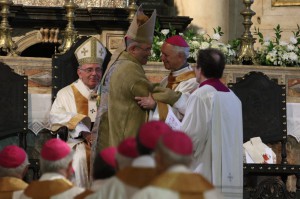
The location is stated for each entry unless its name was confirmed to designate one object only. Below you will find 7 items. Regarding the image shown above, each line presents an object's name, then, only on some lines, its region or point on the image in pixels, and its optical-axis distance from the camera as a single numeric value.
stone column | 24.20
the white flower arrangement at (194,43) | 20.75
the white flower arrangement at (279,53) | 21.27
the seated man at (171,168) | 10.81
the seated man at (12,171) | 13.18
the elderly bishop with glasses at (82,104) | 18.27
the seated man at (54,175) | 12.35
